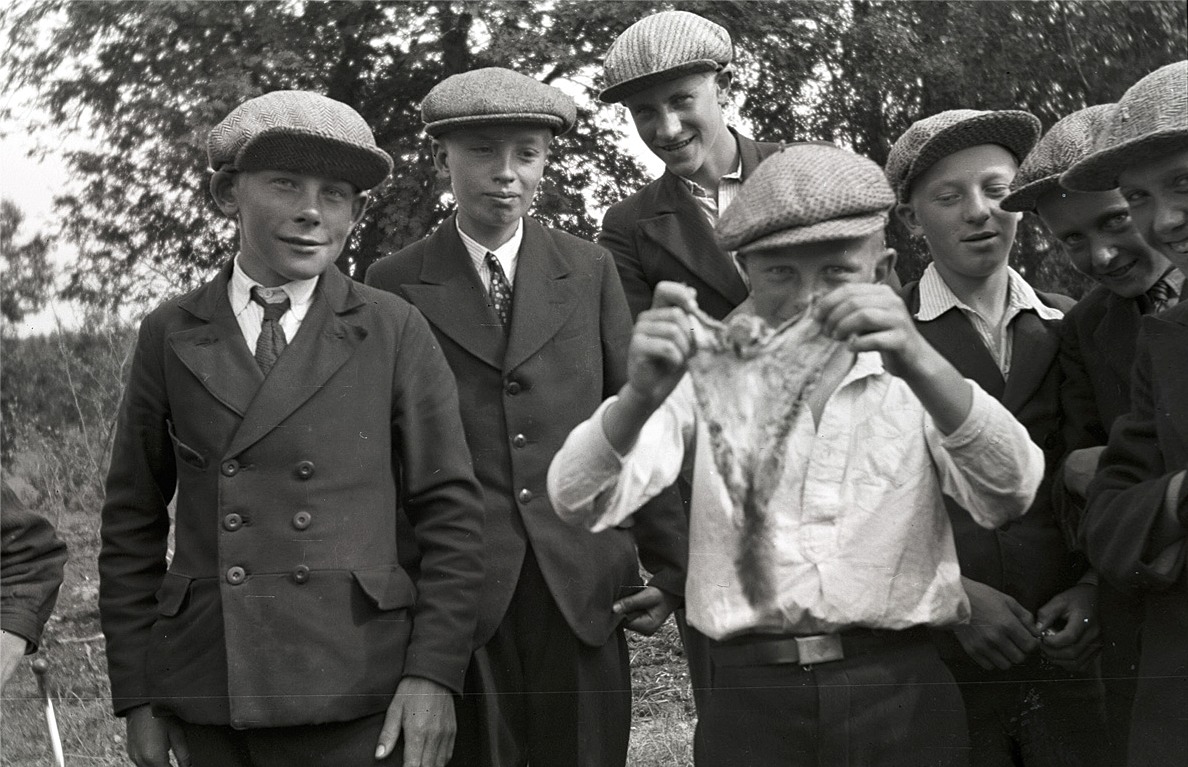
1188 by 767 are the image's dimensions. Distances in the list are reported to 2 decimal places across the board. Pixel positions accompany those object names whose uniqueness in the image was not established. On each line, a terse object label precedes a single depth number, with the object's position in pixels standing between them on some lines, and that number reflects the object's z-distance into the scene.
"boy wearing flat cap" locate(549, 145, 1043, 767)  2.43
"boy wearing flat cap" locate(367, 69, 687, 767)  3.19
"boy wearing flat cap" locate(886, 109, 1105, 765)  3.11
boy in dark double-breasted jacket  2.86
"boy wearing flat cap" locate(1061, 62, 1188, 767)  2.57
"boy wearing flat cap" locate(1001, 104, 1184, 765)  3.06
